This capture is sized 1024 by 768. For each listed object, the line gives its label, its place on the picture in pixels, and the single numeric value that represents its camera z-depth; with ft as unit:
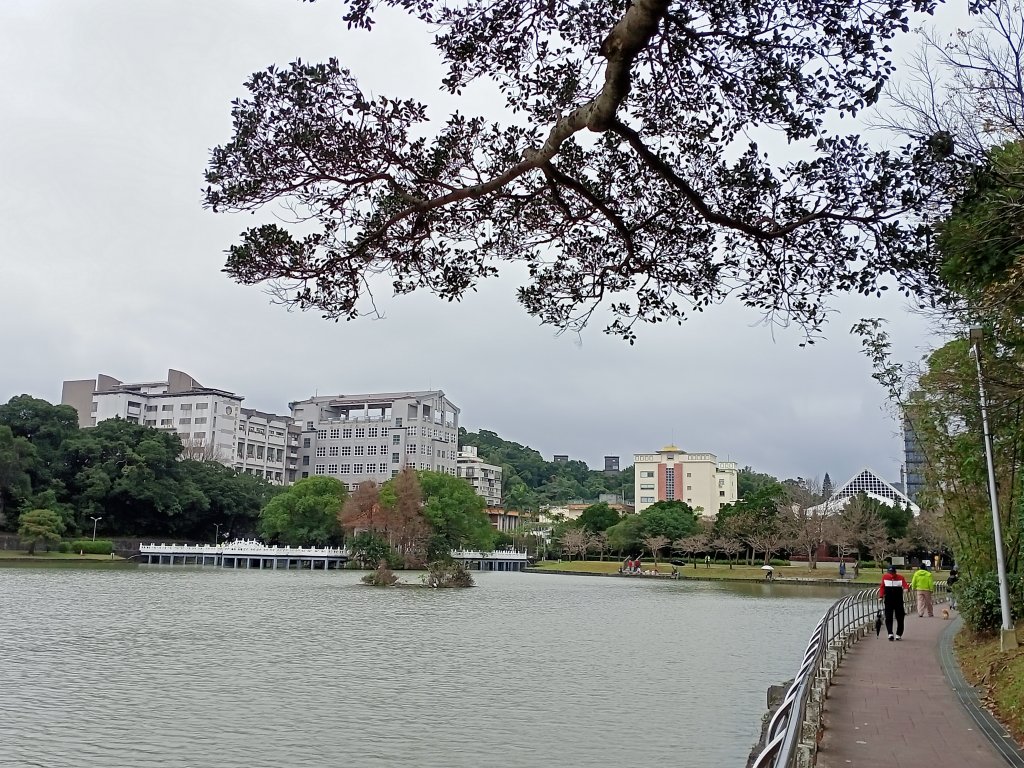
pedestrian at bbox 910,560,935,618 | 54.70
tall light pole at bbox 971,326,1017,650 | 28.99
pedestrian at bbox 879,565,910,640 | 42.34
